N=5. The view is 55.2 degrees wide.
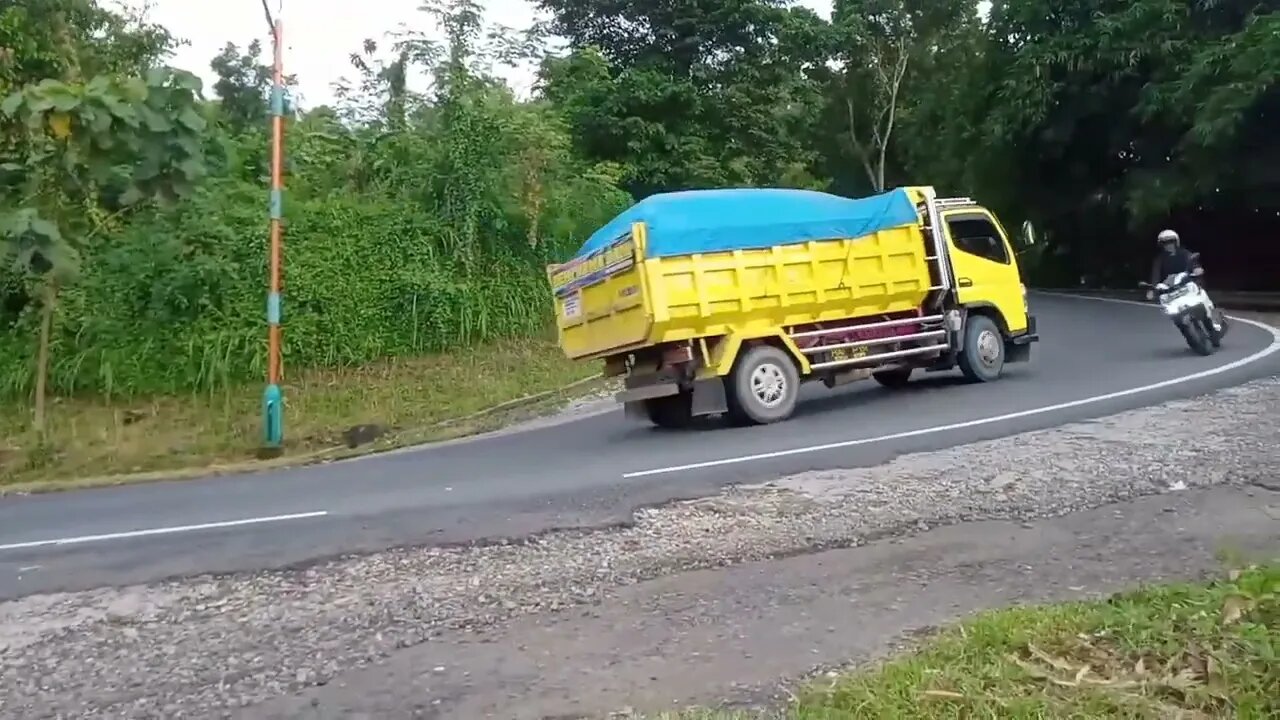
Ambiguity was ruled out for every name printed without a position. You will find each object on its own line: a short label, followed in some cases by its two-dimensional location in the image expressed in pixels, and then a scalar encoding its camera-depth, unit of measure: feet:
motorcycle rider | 48.57
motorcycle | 48.14
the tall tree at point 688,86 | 83.56
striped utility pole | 47.42
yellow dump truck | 39.34
